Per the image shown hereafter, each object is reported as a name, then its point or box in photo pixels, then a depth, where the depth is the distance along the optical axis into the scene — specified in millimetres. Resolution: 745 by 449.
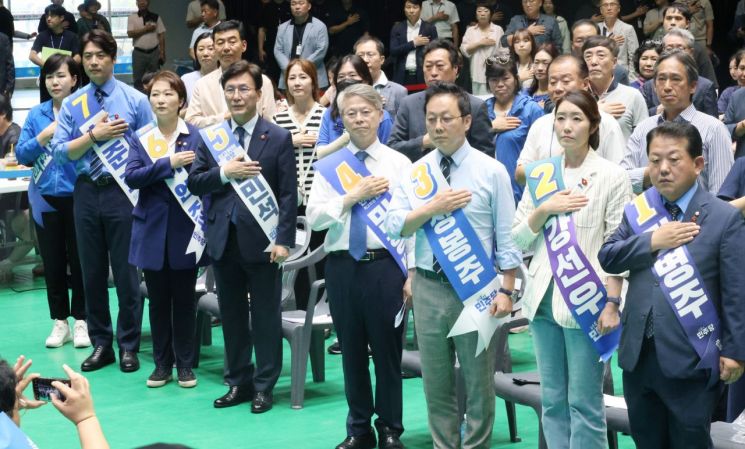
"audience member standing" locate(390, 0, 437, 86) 11781
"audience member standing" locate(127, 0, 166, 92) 13984
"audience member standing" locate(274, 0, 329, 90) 11438
